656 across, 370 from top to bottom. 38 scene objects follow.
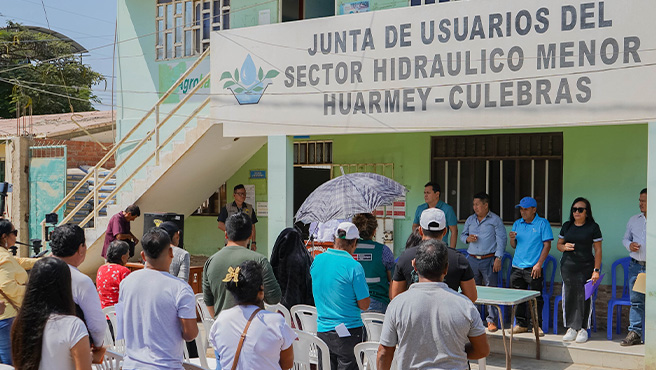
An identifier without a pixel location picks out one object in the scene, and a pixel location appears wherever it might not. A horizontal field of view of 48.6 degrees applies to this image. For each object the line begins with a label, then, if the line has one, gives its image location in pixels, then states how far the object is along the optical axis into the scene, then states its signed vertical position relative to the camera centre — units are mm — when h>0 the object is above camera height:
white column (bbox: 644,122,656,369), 7703 -794
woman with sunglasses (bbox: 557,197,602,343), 8680 -948
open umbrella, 8609 -157
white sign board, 8008 +1468
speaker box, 10555 -507
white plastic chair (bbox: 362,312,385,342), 5955 -1142
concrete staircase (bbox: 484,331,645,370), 8031 -1912
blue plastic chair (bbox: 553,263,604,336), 8981 -1580
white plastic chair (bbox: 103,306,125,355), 6076 -1283
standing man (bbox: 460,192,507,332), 9508 -749
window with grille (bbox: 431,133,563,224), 10227 +215
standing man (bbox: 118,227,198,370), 4340 -802
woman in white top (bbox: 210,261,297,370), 3918 -804
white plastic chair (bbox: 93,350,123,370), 5262 -1351
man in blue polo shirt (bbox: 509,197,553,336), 9117 -850
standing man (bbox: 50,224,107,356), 4258 -664
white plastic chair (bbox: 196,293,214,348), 5999 -1195
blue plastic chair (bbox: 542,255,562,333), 9133 -1326
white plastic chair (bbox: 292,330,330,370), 5190 -1192
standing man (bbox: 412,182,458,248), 10039 -282
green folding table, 7332 -1172
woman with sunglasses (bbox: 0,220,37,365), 5867 -846
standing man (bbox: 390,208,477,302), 5211 -546
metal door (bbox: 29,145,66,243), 15797 +18
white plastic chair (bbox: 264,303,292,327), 6220 -1091
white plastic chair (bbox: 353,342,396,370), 4859 -1137
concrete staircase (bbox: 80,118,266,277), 11836 +127
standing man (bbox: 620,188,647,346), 8328 -842
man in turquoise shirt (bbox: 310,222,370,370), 5652 -880
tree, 30141 +4741
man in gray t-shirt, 3791 -741
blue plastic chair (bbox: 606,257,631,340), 8797 -1394
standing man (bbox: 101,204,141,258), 11263 -688
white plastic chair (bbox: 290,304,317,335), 6363 -1173
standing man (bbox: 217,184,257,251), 12328 -398
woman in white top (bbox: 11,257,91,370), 3809 -772
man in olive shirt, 5277 -607
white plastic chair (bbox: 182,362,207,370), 4953 -1251
